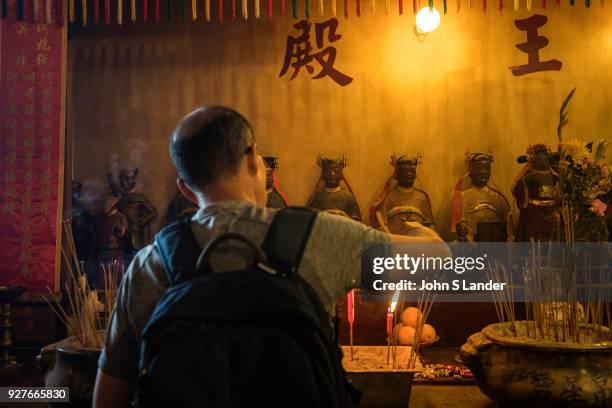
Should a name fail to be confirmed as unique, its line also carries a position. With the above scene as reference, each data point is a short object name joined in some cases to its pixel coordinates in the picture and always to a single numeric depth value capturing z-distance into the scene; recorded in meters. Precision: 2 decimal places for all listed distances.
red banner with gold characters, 4.13
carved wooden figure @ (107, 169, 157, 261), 5.30
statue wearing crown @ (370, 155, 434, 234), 5.36
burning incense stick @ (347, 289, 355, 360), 2.36
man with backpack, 0.95
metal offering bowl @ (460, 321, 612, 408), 2.04
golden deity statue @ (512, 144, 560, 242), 5.14
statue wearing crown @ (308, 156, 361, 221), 5.32
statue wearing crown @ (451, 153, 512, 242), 5.29
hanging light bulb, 5.49
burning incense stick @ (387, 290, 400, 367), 2.41
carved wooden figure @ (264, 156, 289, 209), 4.98
